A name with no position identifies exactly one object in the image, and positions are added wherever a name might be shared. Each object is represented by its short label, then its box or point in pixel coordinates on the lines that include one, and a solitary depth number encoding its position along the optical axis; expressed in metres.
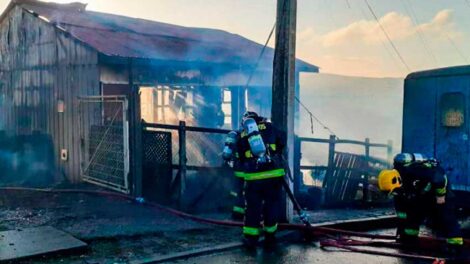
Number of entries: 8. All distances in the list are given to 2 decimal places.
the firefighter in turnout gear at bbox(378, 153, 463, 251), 5.52
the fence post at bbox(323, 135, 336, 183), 9.52
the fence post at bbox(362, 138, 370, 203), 9.91
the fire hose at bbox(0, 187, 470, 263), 5.54
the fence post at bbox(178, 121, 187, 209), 8.11
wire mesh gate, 8.83
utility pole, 6.50
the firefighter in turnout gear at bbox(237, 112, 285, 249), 5.93
